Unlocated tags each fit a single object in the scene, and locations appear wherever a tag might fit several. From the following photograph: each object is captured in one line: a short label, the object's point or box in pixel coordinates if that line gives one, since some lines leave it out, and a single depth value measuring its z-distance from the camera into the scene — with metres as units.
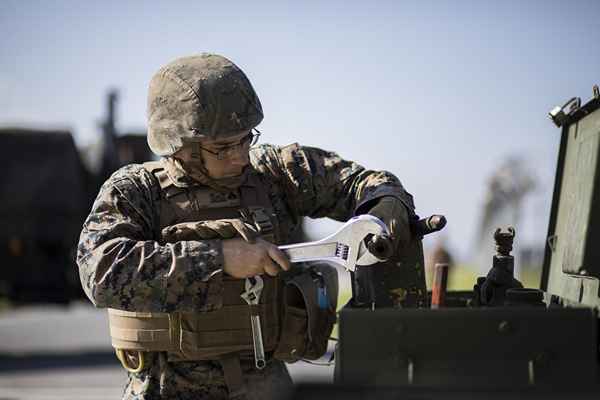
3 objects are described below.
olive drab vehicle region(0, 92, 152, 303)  22.66
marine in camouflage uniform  5.37
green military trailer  4.12
